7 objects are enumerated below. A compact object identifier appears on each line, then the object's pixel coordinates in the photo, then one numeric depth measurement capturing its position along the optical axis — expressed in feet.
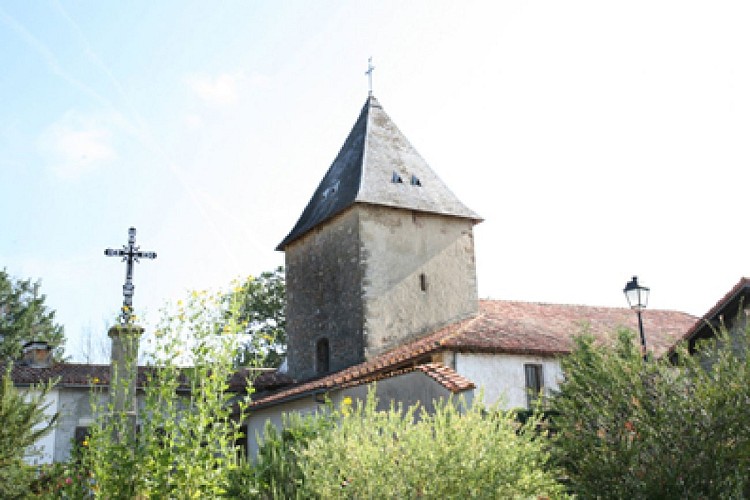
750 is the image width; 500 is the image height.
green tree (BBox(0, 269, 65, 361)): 119.03
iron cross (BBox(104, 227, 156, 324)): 39.21
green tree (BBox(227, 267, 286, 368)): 108.17
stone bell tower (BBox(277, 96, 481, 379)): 63.36
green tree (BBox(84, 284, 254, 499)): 18.37
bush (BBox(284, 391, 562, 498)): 17.10
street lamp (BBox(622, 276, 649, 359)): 40.93
